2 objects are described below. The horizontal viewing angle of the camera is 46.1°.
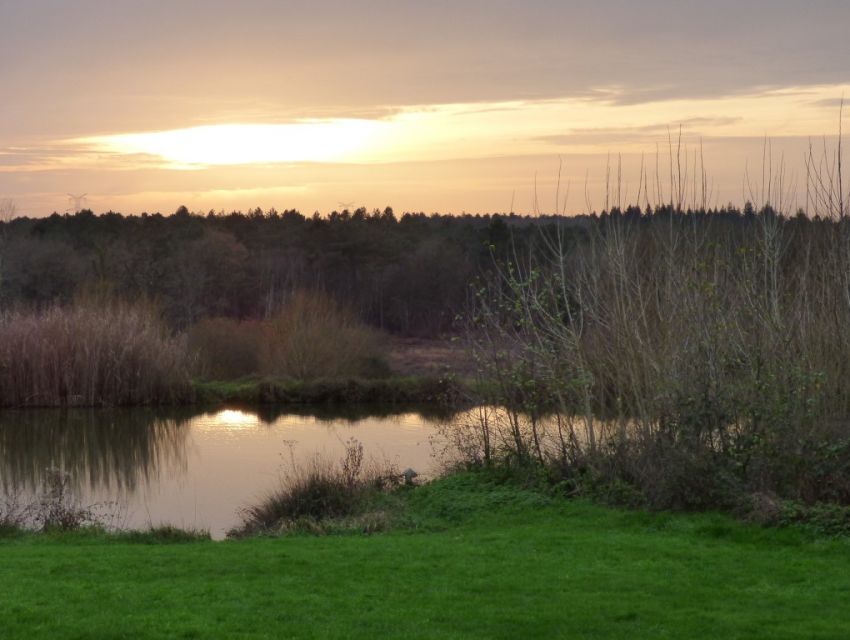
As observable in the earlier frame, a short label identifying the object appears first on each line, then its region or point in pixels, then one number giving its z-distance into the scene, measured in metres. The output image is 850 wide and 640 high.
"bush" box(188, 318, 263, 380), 38.97
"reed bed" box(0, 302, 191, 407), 31.92
